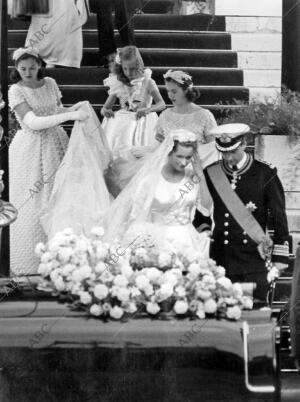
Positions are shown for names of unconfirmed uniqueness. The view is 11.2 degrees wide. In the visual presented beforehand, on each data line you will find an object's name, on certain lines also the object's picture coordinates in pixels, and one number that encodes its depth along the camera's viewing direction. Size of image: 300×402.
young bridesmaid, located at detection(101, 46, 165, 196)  12.49
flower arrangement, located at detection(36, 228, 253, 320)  8.65
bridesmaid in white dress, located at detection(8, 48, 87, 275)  11.59
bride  10.18
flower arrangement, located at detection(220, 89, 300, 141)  12.13
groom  9.71
